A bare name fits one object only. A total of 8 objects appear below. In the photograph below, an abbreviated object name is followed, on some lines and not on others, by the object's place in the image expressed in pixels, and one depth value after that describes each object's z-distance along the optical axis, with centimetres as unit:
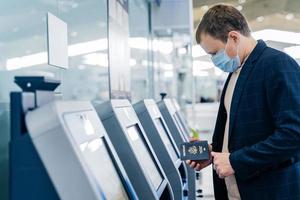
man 166
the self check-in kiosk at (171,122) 333
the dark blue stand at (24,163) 98
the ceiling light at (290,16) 574
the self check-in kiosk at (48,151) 95
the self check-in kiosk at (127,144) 158
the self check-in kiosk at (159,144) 236
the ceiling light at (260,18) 577
